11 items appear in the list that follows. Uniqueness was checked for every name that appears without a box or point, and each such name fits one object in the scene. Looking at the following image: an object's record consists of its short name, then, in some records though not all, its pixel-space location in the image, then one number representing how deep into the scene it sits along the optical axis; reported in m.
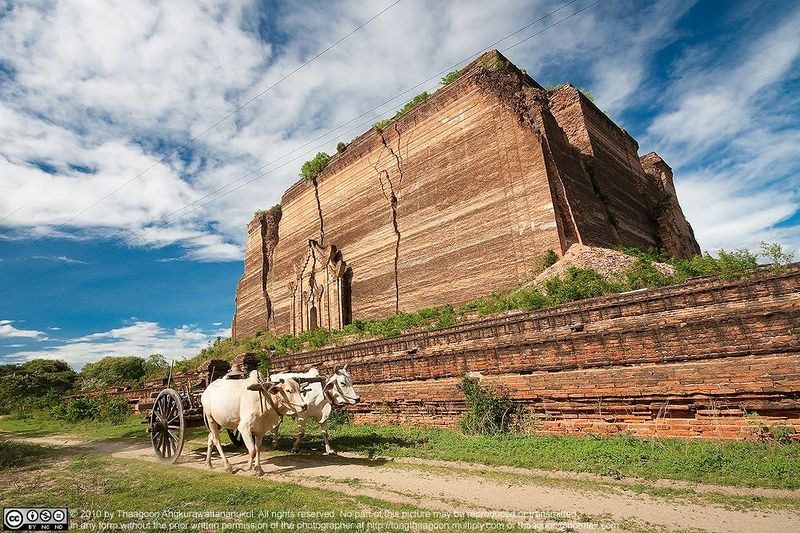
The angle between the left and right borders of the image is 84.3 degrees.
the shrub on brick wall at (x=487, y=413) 7.55
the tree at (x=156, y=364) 26.36
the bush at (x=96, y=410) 16.77
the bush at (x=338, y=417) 10.56
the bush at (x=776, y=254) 8.31
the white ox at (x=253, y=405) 6.59
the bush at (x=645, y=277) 12.11
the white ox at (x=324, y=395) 7.41
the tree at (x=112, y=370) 38.72
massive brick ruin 17.39
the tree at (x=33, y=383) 23.39
